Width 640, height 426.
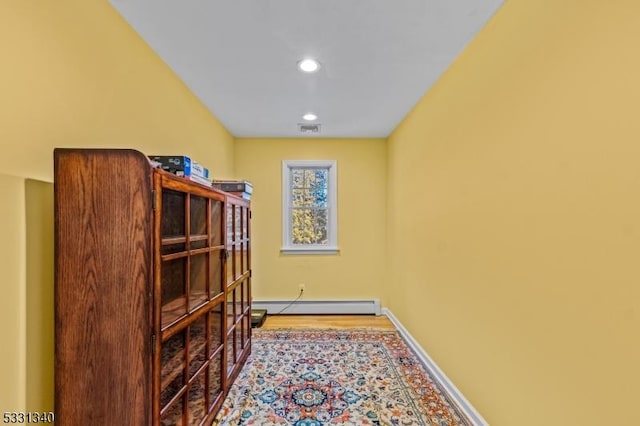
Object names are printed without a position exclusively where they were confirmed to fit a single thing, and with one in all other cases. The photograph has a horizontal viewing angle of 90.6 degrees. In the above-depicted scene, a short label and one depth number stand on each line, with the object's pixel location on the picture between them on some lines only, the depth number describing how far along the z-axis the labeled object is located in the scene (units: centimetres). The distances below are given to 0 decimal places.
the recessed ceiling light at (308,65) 213
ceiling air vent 355
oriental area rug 196
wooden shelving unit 119
